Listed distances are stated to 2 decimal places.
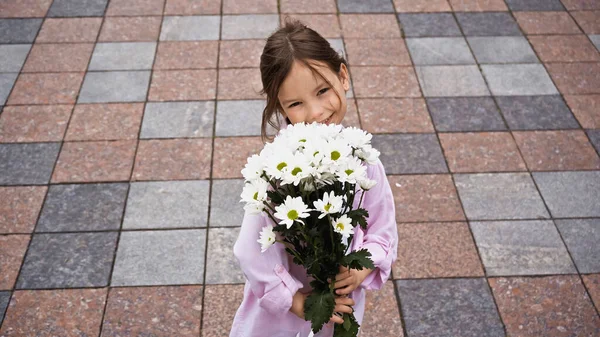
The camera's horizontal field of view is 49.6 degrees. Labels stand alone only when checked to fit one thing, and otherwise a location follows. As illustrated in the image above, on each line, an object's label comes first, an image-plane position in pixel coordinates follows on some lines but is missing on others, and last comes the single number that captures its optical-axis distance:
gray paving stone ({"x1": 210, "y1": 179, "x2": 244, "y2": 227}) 3.86
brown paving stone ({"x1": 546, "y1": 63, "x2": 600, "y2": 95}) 4.97
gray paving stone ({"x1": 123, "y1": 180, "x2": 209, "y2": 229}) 3.86
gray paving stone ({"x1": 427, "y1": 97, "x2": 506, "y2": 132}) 4.58
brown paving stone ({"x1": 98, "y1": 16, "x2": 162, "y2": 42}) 5.47
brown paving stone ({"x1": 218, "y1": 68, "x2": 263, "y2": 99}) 4.85
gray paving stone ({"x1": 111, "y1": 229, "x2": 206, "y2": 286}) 3.54
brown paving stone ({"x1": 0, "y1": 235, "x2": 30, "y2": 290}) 3.53
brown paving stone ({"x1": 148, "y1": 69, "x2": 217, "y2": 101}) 4.84
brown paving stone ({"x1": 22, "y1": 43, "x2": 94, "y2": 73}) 5.12
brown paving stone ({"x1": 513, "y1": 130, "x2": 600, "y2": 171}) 4.29
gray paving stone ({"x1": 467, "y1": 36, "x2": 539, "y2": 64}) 5.26
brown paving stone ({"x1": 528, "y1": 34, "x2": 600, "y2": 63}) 5.29
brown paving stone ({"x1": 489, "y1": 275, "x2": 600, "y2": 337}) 3.31
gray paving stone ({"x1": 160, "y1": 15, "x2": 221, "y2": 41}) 5.48
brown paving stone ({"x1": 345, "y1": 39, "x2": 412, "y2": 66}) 5.20
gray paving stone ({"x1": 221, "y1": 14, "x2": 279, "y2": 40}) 5.48
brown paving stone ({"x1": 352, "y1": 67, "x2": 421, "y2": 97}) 4.89
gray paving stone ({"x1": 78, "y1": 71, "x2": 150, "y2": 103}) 4.81
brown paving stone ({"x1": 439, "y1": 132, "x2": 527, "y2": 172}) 4.26
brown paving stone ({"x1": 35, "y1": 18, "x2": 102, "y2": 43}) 5.46
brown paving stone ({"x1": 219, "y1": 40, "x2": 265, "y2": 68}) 5.17
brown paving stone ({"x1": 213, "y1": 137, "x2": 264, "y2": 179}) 4.20
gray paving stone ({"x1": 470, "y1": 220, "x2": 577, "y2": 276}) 3.61
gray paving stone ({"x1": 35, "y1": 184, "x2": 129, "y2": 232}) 3.83
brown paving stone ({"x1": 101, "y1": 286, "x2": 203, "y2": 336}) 3.30
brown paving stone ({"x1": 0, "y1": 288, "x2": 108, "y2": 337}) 3.29
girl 2.04
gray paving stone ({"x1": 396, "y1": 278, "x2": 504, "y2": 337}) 3.32
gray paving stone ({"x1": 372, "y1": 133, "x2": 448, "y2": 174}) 4.24
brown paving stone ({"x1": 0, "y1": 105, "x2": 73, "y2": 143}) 4.46
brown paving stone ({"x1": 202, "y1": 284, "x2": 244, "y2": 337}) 3.30
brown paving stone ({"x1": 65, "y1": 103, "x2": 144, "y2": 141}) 4.48
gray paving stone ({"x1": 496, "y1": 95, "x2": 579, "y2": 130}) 4.61
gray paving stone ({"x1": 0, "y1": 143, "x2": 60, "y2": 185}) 4.14
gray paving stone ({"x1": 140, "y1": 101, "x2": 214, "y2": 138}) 4.49
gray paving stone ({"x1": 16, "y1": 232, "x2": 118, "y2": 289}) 3.52
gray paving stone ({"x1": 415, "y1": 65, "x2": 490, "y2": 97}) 4.90
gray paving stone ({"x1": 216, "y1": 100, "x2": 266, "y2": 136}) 4.51
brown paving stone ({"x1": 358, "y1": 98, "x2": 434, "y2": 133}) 4.56
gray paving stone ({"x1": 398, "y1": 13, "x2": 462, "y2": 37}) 5.56
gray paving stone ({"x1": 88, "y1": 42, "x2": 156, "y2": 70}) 5.14
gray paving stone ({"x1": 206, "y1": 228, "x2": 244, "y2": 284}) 3.54
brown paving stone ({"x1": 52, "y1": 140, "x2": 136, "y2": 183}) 4.15
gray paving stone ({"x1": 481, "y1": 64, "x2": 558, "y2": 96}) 4.92
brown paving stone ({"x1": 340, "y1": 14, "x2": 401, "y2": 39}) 5.51
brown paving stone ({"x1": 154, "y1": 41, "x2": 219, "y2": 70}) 5.15
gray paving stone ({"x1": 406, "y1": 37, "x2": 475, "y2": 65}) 5.23
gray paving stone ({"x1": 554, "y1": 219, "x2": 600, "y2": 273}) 3.64
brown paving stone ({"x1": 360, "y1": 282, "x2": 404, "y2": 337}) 3.31
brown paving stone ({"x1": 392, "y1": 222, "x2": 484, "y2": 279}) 3.60
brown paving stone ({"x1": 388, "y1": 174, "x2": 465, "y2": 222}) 3.92
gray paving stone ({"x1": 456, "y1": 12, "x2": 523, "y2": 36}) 5.58
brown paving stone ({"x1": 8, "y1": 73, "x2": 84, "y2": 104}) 4.80
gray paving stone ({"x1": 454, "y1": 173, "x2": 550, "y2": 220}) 3.94
